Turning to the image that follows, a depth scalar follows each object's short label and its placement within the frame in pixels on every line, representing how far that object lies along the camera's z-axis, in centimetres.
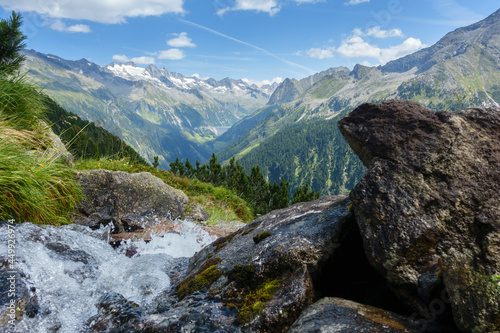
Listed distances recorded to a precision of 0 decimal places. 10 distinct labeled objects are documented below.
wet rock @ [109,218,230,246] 839
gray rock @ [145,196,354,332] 373
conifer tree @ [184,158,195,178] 2297
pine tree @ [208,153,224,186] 2437
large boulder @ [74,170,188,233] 962
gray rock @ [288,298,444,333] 293
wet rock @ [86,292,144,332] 387
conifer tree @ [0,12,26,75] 838
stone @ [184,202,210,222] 1289
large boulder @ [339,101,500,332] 312
